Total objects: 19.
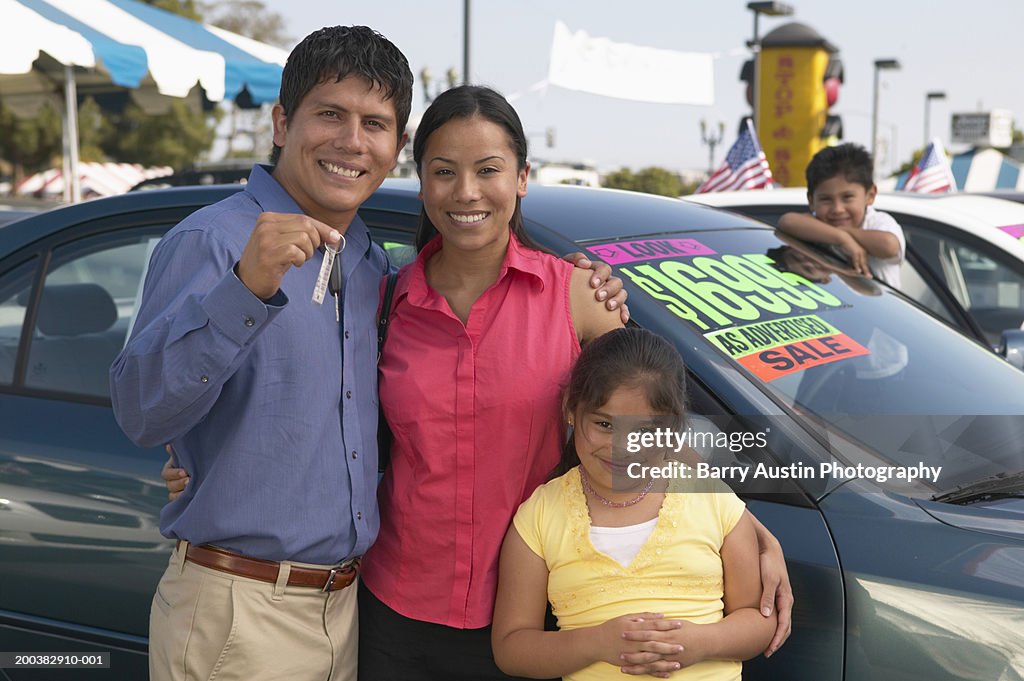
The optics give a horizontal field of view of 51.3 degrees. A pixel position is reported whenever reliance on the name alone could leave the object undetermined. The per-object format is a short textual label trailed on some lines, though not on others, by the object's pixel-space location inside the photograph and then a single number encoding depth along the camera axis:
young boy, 3.83
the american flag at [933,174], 8.63
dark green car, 1.75
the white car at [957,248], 4.27
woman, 1.88
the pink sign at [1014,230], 4.84
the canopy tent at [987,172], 17.88
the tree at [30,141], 28.40
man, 1.65
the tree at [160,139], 31.94
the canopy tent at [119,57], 7.81
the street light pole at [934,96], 35.62
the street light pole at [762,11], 14.97
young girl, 1.74
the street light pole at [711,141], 34.06
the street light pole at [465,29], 13.23
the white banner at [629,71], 12.47
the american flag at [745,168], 7.59
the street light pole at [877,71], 24.05
